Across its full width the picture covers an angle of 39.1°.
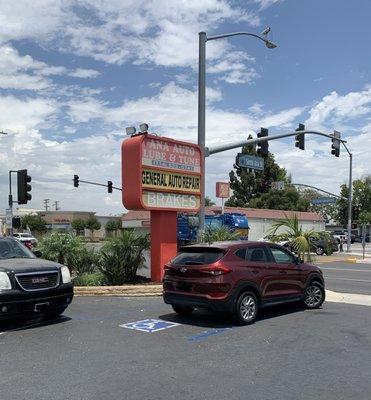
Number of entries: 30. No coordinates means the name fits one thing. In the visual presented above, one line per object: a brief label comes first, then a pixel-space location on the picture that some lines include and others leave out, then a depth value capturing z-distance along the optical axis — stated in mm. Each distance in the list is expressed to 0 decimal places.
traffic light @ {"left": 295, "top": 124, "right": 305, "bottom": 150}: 25141
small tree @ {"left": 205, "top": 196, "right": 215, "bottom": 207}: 102462
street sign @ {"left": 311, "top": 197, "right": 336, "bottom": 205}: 61869
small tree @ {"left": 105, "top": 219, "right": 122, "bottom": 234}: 81806
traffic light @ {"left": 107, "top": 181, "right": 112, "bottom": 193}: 51500
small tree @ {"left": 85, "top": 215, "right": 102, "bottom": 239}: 90250
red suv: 9570
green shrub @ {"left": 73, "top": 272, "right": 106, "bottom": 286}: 14898
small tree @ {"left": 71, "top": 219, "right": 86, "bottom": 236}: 90038
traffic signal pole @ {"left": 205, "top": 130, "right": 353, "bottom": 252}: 19720
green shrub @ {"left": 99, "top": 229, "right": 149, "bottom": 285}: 14898
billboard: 14344
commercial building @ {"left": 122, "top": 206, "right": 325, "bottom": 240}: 53094
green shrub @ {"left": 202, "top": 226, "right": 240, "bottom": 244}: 16141
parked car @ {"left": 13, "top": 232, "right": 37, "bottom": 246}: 58806
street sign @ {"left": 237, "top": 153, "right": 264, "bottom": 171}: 22906
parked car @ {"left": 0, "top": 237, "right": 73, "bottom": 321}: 8852
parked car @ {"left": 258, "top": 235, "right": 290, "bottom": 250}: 16869
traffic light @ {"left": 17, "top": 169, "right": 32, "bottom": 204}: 24109
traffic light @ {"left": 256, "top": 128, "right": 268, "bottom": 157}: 22967
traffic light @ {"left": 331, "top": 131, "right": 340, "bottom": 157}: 28406
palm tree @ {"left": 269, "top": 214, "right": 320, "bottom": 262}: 16125
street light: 16862
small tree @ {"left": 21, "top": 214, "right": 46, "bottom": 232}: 87938
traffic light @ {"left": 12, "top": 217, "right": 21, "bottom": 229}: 32281
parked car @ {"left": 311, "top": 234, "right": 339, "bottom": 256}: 38244
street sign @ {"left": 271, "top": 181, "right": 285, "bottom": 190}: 68850
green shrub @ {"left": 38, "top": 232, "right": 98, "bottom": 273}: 15641
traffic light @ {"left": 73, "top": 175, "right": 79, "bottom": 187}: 48656
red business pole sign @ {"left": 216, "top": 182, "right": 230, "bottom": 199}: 36712
